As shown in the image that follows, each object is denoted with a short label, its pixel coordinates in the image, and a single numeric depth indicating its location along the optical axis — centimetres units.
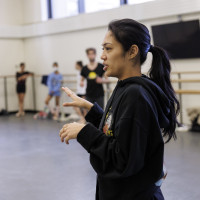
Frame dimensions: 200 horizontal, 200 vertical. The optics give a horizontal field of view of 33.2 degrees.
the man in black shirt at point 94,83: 540
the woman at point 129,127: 106
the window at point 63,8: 863
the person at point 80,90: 679
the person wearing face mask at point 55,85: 802
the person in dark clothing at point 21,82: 900
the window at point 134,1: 711
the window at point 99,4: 769
